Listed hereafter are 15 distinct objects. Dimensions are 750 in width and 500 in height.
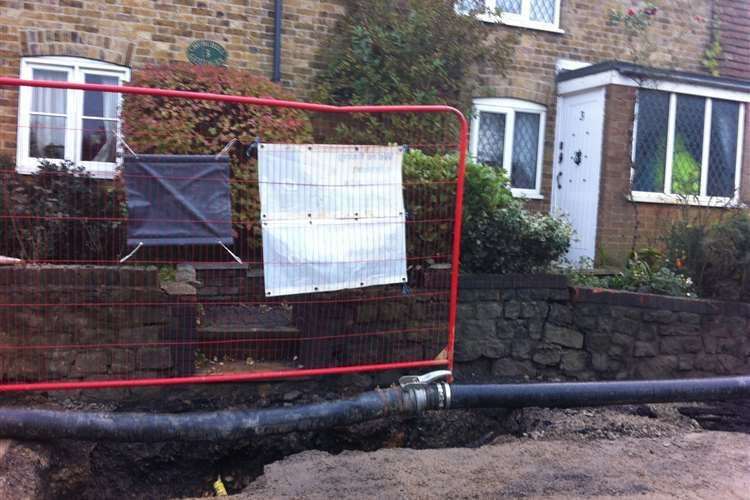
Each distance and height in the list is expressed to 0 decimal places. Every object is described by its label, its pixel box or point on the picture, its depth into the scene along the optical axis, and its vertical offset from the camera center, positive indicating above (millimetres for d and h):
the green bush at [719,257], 6633 -205
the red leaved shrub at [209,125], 4785 +680
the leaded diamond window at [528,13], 9834 +3061
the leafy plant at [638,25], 10320 +3033
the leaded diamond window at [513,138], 9991 +1250
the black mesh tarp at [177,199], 4512 +69
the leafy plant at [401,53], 8695 +2106
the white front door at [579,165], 9367 +890
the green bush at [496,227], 5660 -8
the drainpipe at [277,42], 9039 +2201
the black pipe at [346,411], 4082 -1210
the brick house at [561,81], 8391 +1831
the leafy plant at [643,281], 6723 -472
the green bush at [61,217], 4461 -77
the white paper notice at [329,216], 4637 +10
